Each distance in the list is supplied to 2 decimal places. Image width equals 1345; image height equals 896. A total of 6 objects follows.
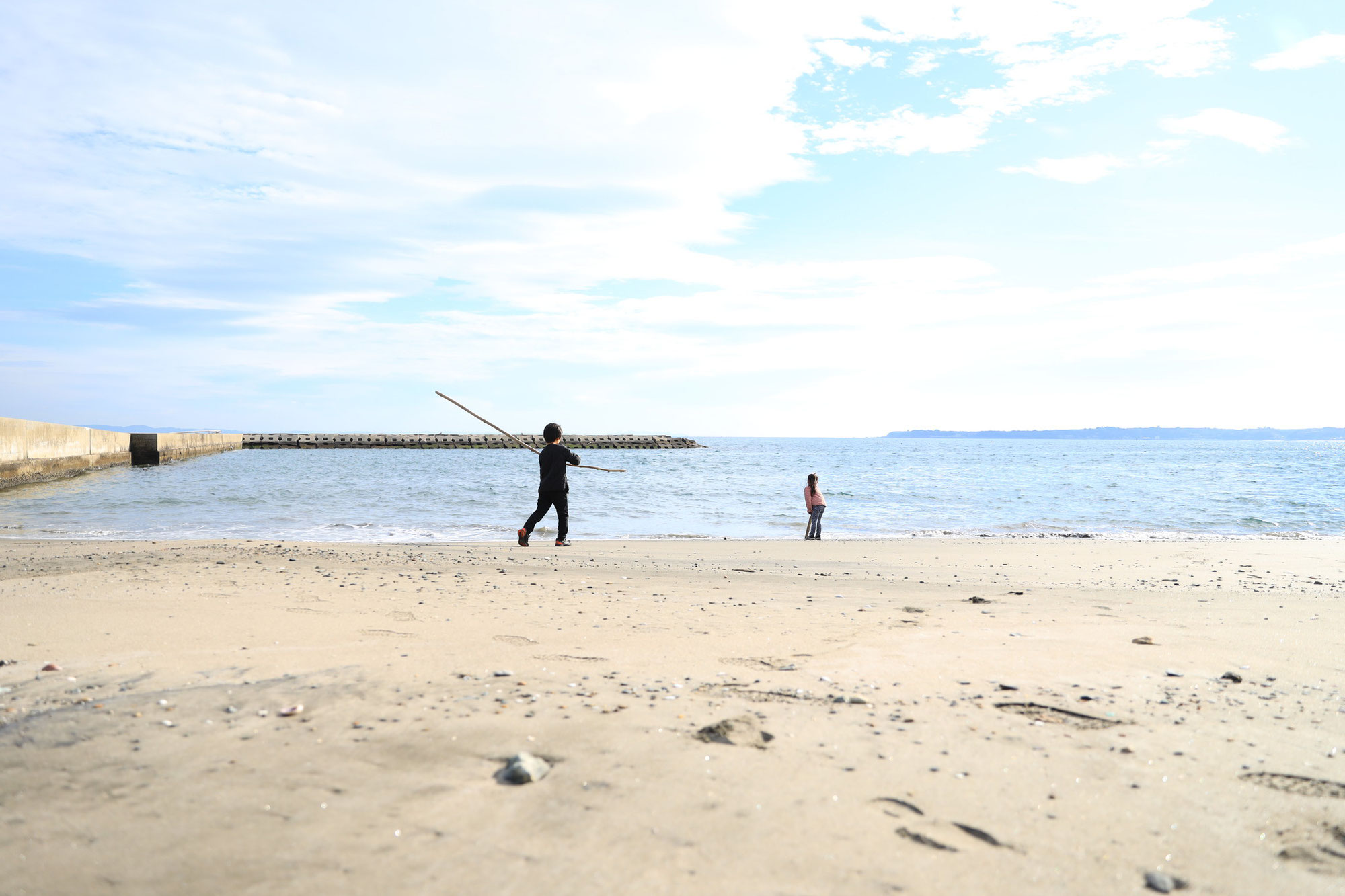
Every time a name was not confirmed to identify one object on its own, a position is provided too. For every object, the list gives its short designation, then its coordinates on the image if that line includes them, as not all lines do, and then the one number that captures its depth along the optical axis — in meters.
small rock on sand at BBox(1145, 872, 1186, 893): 2.54
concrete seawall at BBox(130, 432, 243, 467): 45.09
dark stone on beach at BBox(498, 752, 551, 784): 3.10
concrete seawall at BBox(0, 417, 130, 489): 25.55
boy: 12.43
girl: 16.02
